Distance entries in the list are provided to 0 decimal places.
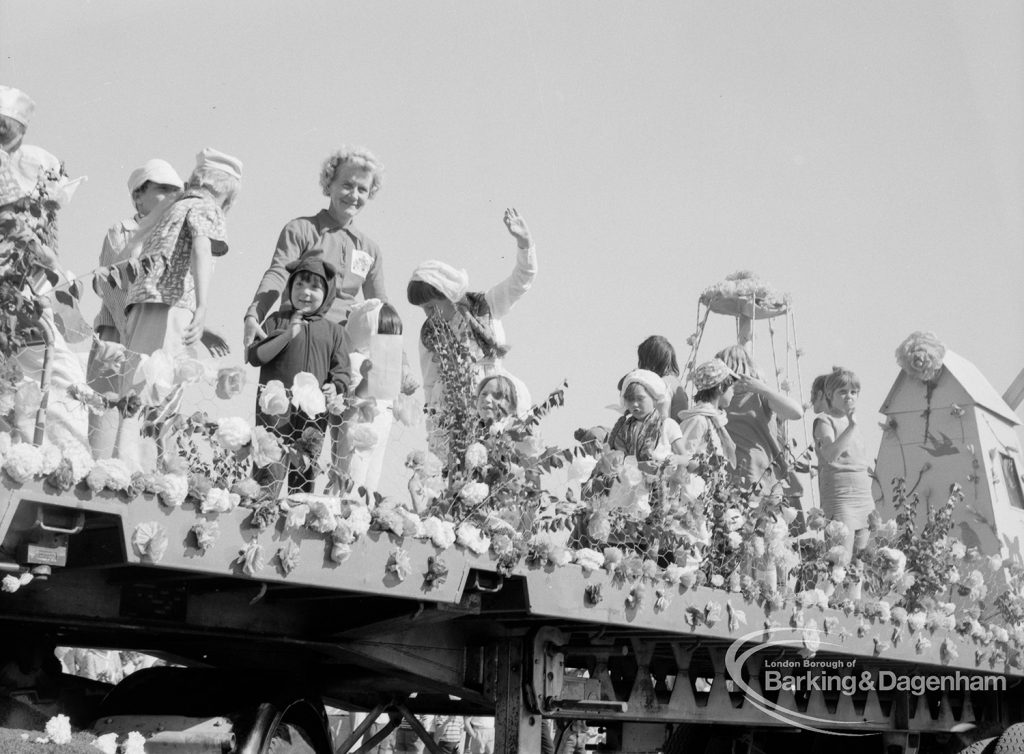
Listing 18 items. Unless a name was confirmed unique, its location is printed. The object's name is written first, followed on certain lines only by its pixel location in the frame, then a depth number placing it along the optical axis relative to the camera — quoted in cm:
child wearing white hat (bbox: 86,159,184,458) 575
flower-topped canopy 1111
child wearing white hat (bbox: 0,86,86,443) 432
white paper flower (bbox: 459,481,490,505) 549
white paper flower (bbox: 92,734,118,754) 489
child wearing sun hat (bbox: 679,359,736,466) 790
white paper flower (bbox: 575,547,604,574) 603
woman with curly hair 668
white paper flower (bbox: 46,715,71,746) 476
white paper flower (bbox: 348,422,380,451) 510
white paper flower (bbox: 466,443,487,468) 555
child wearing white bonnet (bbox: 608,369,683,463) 741
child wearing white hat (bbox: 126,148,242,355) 555
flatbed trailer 464
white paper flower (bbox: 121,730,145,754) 498
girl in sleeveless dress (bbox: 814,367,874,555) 887
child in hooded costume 576
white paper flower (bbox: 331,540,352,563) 494
